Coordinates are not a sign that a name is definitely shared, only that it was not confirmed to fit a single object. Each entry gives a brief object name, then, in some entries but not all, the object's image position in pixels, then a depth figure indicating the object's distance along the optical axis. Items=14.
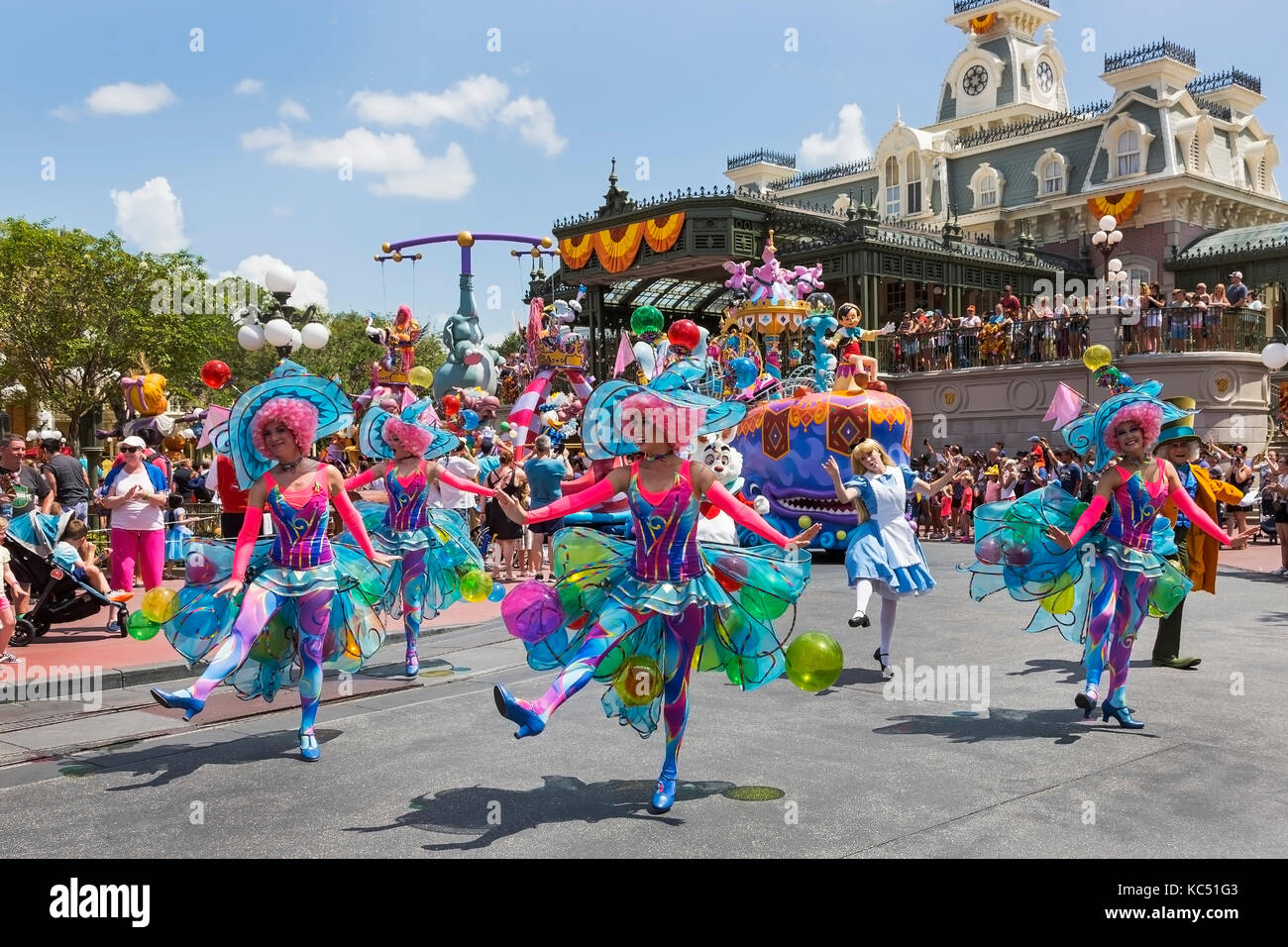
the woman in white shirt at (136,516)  10.80
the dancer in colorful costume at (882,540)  8.56
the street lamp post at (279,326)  11.40
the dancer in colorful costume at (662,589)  5.27
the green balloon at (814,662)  5.06
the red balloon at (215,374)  12.27
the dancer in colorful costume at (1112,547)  6.75
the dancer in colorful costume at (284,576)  6.34
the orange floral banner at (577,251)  34.03
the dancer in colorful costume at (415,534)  8.68
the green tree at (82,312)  33.62
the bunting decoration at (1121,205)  33.50
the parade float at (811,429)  15.69
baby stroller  10.52
